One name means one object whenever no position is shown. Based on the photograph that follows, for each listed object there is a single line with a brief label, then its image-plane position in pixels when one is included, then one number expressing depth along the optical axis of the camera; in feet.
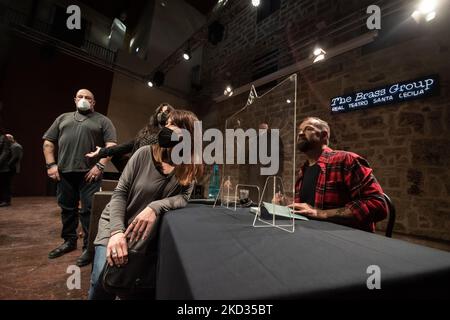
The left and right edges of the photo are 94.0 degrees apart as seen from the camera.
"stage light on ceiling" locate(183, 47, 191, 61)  18.08
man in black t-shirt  6.23
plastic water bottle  6.16
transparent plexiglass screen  2.80
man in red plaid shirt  3.81
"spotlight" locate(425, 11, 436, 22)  7.93
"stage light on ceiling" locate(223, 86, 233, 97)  18.47
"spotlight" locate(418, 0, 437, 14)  7.82
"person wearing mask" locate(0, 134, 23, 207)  12.84
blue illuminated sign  8.34
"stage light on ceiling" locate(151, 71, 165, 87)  21.68
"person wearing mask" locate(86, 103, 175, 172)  5.92
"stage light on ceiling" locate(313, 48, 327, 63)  11.38
